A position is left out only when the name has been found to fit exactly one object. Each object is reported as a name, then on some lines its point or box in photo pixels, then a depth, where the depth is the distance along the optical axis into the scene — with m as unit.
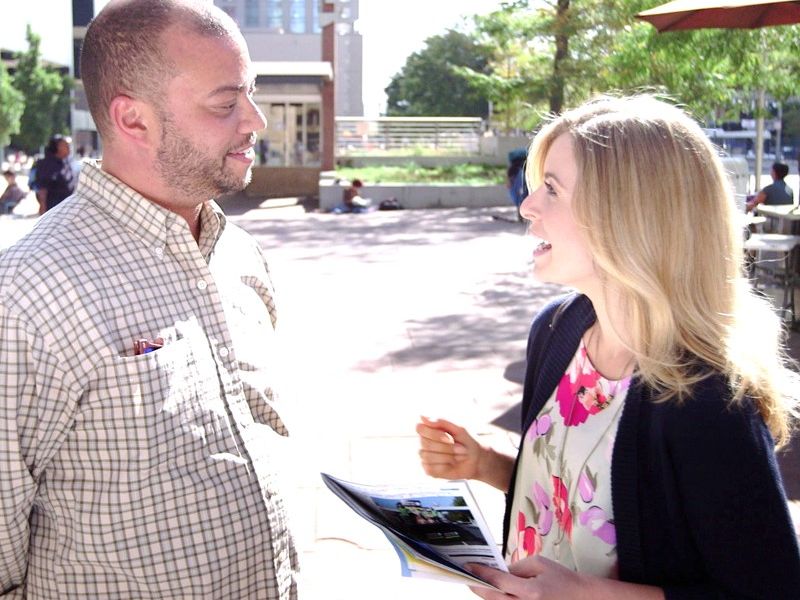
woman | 1.68
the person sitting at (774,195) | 12.43
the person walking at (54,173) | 13.70
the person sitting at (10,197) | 22.73
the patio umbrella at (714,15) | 7.91
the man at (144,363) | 1.87
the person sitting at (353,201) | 23.39
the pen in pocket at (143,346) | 1.96
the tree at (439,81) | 75.31
